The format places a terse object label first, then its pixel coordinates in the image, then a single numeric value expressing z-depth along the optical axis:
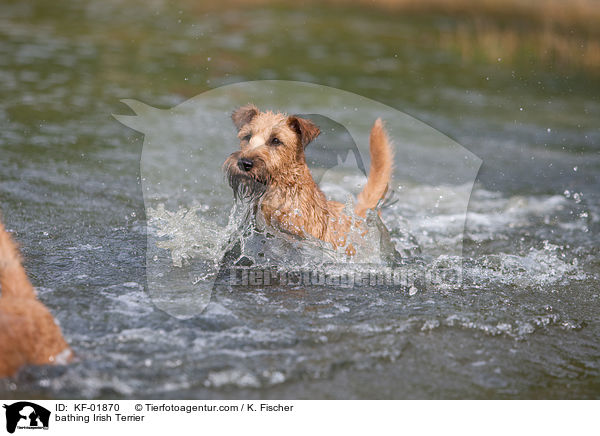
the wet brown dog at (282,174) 4.64
